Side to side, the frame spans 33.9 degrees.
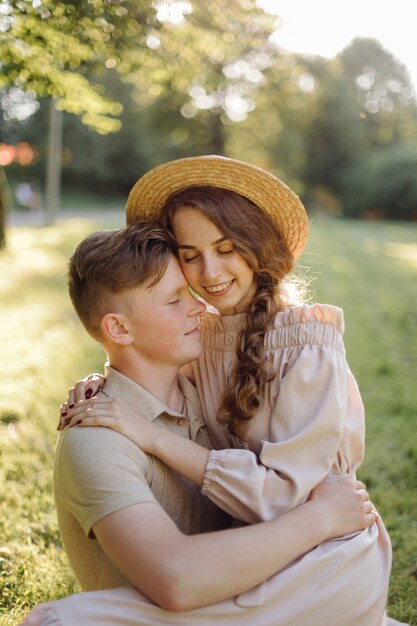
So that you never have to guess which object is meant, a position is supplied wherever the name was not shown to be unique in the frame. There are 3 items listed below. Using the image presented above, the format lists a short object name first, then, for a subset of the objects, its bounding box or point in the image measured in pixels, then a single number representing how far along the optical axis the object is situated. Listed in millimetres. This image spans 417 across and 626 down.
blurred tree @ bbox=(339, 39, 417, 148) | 47031
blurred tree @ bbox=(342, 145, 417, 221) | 36750
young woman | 2303
